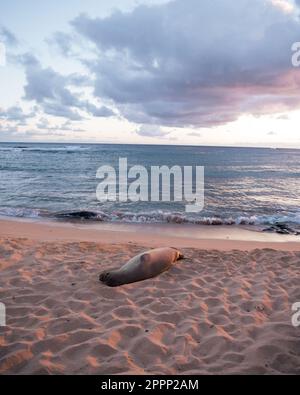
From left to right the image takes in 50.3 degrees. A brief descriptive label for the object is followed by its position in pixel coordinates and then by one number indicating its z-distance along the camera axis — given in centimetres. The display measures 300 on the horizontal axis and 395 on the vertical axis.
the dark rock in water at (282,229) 1120
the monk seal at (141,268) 569
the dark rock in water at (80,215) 1267
